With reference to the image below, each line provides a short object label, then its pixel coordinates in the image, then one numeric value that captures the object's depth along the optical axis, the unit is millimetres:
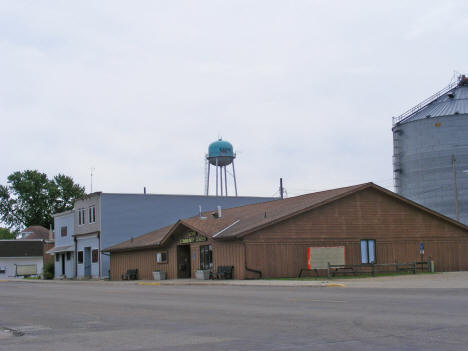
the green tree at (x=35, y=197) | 103269
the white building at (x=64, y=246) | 62625
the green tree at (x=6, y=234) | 125150
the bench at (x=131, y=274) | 49906
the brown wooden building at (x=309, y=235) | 38000
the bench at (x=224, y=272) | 38250
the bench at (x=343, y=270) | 38219
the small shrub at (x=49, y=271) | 66750
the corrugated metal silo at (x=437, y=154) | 55438
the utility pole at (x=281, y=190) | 63812
